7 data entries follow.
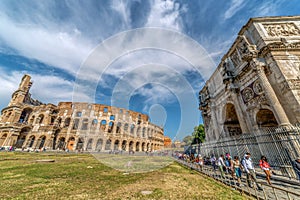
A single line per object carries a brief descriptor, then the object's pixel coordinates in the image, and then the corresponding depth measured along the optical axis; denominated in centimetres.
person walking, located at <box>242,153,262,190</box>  539
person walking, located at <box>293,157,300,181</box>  497
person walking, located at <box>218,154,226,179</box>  764
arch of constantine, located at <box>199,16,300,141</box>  874
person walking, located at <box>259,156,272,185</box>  553
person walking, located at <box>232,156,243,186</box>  641
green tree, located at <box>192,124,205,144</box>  3386
